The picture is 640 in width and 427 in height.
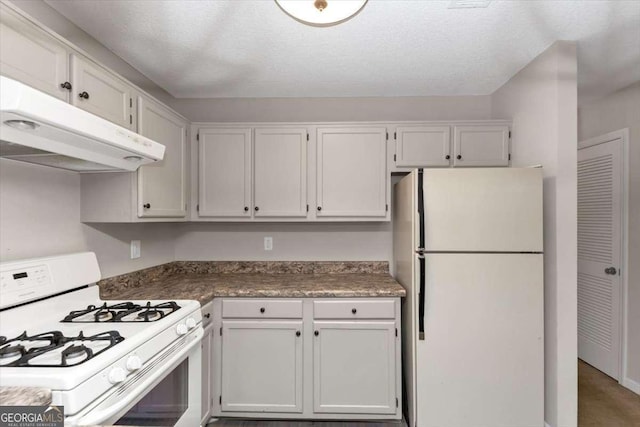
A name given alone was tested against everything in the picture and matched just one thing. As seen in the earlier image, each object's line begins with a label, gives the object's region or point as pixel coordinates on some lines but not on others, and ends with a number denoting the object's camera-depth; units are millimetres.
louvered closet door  2633
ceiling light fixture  999
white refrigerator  1873
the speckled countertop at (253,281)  1979
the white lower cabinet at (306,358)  2049
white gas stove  920
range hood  894
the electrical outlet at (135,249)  2174
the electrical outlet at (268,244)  2711
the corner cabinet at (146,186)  1771
